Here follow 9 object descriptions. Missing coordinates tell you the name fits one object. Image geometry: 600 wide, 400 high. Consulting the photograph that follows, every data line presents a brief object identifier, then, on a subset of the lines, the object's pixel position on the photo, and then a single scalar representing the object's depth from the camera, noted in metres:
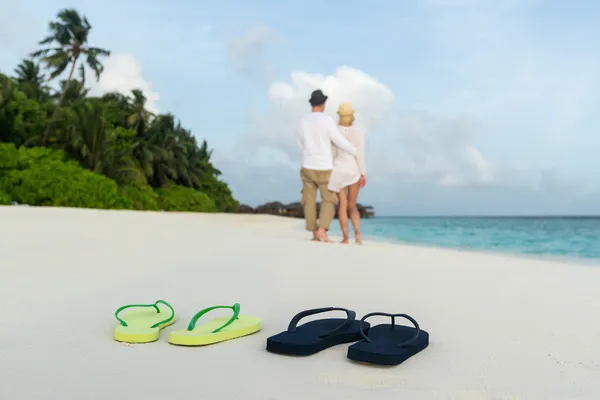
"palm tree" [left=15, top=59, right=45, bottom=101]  32.91
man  6.61
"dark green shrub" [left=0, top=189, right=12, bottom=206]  13.70
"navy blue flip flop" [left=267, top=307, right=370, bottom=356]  1.74
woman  6.87
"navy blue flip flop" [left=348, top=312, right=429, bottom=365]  1.63
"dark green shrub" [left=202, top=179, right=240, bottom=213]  33.78
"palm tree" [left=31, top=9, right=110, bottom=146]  27.78
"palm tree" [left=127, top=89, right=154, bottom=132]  28.95
